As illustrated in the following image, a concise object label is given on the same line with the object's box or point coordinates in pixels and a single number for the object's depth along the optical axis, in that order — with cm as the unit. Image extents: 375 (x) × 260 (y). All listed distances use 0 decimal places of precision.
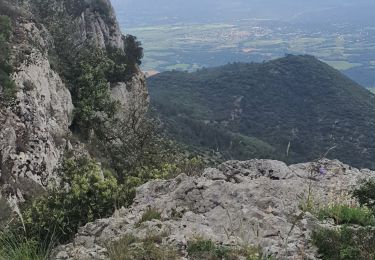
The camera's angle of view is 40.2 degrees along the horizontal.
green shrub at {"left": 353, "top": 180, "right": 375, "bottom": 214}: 912
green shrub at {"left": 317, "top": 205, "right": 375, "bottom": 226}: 766
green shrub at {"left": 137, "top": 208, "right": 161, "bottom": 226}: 876
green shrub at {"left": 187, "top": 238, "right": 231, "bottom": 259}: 664
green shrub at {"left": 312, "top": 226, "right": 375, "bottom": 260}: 631
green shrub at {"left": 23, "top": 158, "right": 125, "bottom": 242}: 1091
